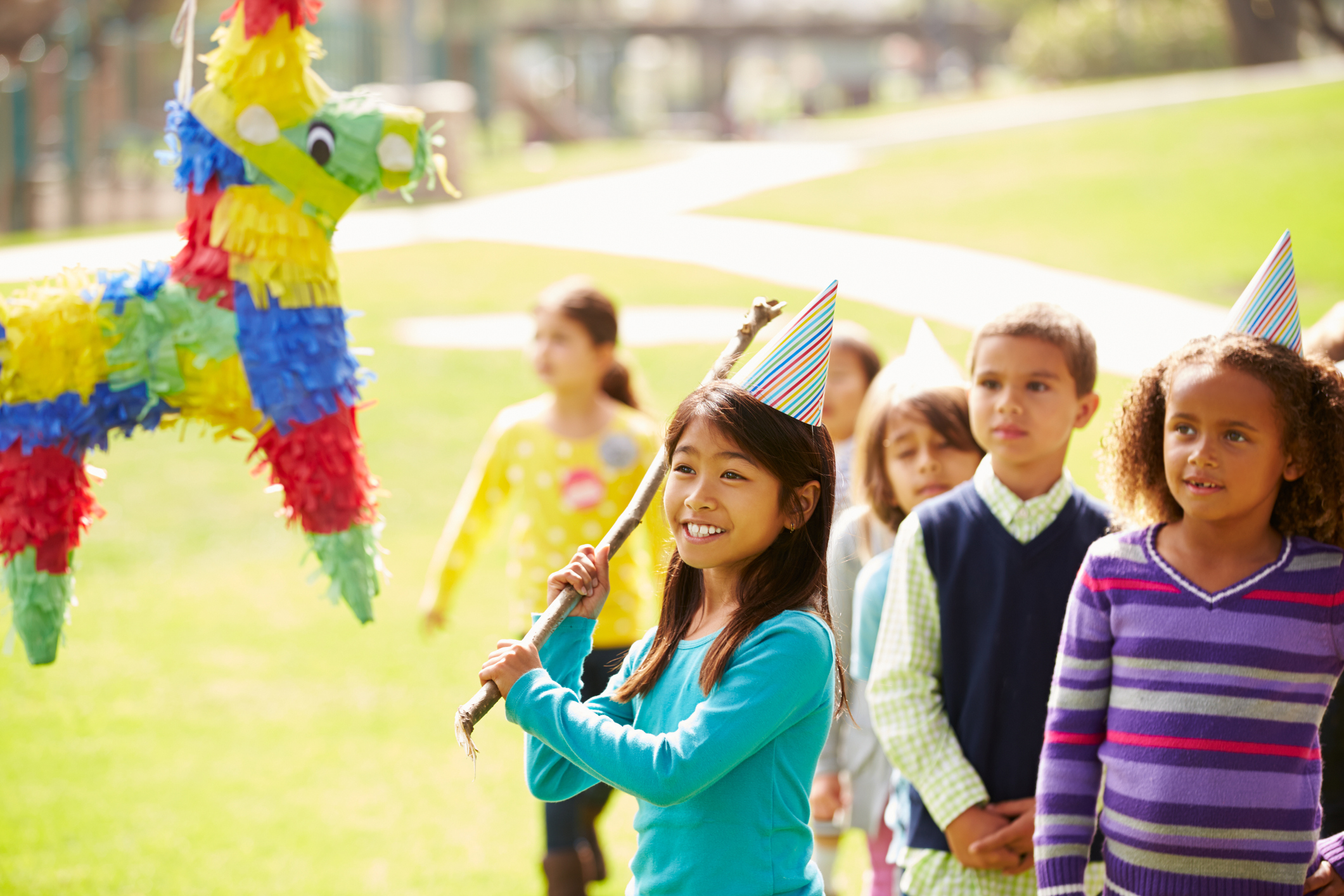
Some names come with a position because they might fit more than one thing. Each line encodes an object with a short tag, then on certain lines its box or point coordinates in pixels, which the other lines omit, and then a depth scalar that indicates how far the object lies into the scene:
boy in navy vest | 4.60
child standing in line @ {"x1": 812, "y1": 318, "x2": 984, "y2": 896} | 5.06
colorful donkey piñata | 4.61
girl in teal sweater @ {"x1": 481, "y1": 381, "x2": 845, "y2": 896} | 4.12
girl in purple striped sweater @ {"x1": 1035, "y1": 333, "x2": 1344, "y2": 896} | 4.26
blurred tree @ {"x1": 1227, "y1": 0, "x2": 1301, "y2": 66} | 33.40
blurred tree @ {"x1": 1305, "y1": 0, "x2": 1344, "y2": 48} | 25.41
